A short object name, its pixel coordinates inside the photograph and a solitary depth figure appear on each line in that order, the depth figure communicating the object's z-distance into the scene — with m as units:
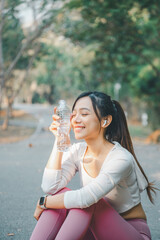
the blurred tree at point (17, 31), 14.62
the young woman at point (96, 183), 2.44
